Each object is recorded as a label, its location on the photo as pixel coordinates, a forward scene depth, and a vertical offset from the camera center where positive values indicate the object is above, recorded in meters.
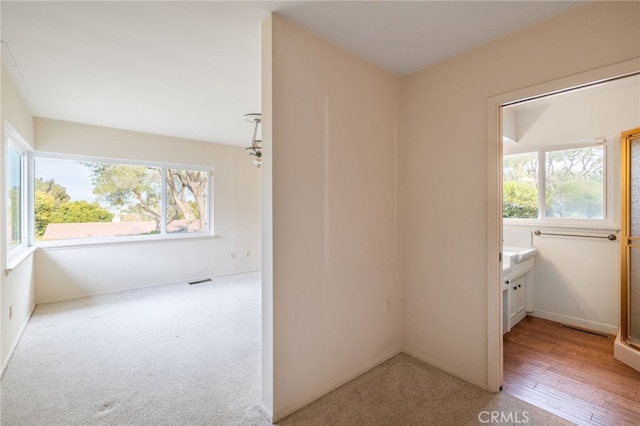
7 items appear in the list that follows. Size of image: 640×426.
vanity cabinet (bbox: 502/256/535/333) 2.93 -0.90
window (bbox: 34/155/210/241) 4.00 +0.23
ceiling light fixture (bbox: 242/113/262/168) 3.22 +0.83
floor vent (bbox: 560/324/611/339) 2.90 -1.27
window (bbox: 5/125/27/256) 2.91 +0.29
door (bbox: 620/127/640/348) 2.41 -0.24
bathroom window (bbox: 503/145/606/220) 3.13 +0.33
